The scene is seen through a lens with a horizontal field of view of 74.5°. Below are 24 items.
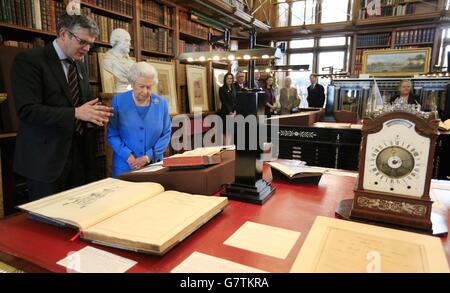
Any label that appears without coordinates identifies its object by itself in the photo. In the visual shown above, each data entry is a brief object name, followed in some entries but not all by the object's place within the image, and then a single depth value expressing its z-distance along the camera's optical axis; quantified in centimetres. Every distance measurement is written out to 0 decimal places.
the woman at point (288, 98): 726
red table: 70
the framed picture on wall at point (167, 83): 423
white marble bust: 298
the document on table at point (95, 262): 66
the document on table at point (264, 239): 75
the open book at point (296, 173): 132
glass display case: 554
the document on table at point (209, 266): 66
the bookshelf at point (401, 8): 677
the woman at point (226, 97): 528
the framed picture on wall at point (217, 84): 571
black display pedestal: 110
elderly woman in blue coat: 187
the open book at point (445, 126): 321
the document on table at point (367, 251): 66
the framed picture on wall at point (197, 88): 495
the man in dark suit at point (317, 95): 726
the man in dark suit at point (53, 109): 149
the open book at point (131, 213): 72
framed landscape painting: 660
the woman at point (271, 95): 669
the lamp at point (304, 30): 769
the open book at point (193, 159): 111
